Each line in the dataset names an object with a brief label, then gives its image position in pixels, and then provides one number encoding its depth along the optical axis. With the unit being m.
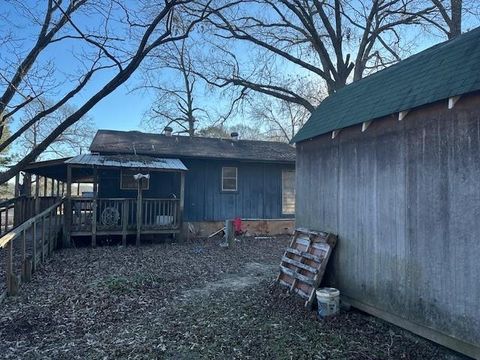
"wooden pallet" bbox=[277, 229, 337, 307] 5.67
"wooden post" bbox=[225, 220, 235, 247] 11.20
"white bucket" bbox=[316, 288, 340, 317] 5.18
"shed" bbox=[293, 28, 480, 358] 3.76
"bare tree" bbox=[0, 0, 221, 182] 6.92
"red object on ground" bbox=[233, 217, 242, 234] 13.62
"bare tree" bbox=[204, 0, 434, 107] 14.59
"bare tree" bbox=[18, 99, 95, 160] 25.33
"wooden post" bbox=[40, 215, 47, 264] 8.16
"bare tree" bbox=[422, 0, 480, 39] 13.18
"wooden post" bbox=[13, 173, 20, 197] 12.68
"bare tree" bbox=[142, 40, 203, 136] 28.16
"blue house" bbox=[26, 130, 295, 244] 11.00
